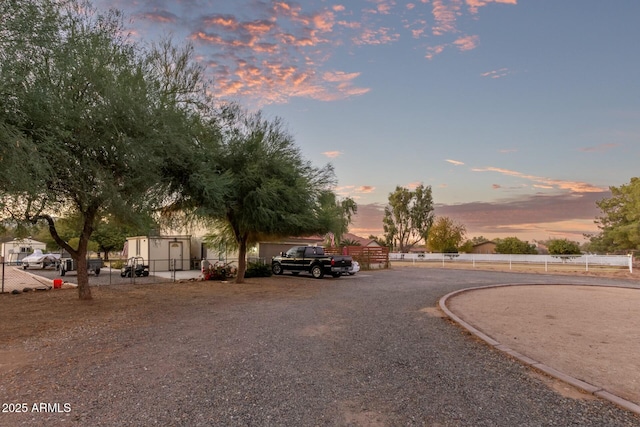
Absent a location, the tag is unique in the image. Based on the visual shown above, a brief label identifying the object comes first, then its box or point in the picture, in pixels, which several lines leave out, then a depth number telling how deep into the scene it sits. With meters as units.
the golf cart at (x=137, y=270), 24.23
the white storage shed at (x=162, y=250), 26.80
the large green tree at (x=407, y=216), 62.69
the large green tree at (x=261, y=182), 17.30
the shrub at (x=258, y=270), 23.94
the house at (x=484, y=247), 74.79
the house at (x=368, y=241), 72.34
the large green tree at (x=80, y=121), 8.27
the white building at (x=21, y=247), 53.44
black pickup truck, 23.41
